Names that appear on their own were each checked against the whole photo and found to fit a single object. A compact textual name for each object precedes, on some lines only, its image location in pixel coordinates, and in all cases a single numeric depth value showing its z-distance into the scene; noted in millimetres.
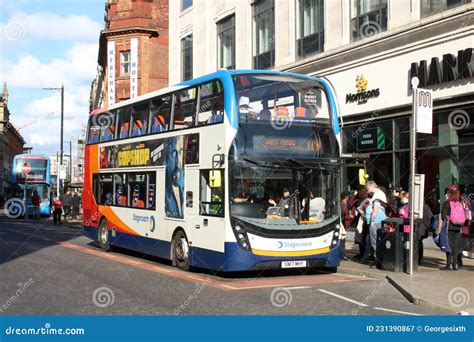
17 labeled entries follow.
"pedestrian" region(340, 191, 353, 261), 15558
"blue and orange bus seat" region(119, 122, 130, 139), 16062
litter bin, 12547
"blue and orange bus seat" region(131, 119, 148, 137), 15031
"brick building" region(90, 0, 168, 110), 46156
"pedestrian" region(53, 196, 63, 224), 32562
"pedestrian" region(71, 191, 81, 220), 35219
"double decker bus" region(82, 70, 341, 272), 11625
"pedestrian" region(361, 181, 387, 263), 13305
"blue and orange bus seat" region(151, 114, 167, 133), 14039
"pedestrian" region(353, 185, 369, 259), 14195
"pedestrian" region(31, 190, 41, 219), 37719
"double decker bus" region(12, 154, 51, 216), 39188
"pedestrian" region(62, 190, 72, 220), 35438
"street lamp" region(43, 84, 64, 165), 44488
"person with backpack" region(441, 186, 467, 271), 12797
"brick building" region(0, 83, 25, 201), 107962
